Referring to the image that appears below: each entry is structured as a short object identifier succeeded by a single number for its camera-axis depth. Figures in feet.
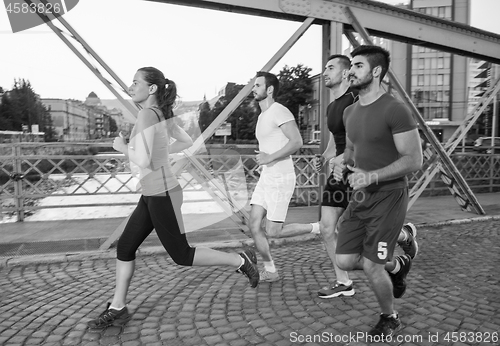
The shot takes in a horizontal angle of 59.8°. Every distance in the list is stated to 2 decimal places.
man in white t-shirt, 13.35
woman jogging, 10.13
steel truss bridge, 17.17
